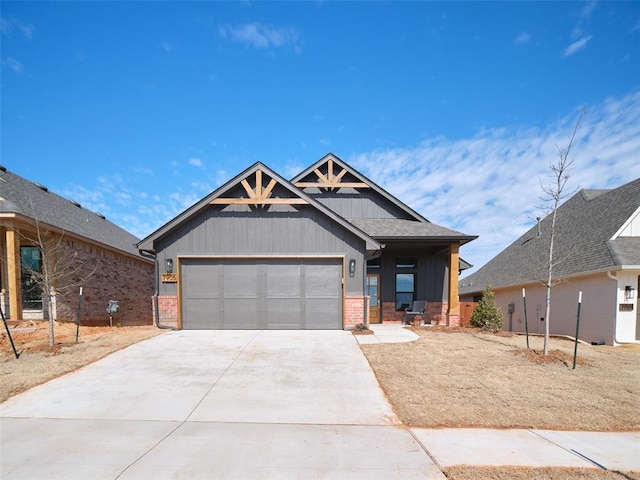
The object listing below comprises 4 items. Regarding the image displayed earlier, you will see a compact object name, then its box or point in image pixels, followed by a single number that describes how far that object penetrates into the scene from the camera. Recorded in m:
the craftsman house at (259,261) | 11.38
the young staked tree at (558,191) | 8.50
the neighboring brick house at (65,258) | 11.61
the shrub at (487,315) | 12.23
